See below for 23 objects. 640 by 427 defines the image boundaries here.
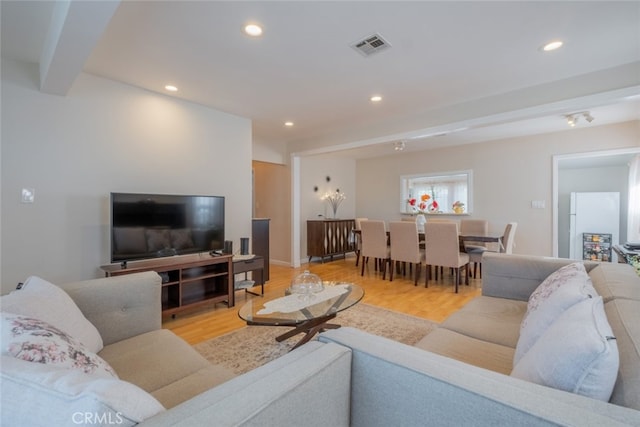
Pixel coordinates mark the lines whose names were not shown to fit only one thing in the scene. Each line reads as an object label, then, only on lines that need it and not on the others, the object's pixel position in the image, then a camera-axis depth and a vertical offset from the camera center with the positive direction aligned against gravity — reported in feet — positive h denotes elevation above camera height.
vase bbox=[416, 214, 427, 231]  15.24 -0.50
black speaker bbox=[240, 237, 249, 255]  12.30 -1.47
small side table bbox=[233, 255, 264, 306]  11.22 -2.17
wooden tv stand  9.22 -2.32
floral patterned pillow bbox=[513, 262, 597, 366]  3.88 -1.36
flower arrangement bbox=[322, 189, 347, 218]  21.52 +1.03
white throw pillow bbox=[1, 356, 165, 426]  1.76 -1.20
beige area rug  7.05 -3.59
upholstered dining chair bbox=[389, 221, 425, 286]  13.53 -1.58
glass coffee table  6.19 -2.28
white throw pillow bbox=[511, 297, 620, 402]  2.37 -1.32
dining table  12.84 -1.27
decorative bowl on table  7.59 -2.03
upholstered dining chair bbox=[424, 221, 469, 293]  12.39 -1.58
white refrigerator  16.94 -0.55
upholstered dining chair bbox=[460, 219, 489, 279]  14.53 -1.09
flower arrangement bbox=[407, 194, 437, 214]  19.63 +0.32
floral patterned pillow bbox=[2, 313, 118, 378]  2.37 -1.20
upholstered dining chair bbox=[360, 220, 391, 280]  14.84 -1.59
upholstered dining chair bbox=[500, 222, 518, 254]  14.01 -1.29
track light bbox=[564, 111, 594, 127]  12.02 +4.11
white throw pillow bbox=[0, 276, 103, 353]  3.66 -1.32
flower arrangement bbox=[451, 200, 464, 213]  18.88 +0.38
